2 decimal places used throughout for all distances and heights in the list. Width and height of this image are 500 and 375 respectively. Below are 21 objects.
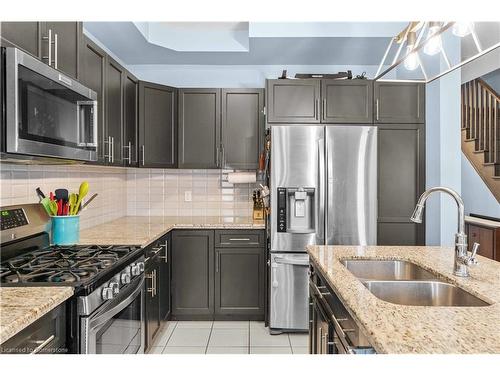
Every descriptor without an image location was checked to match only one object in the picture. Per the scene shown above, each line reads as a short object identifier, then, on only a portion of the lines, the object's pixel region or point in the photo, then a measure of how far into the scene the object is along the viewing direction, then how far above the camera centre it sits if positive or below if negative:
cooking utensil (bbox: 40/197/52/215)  2.26 -0.10
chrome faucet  1.51 -0.22
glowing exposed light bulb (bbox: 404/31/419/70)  1.59 +0.61
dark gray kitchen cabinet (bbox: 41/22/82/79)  1.78 +0.71
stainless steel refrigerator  3.14 -0.04
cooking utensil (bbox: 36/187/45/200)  2.27 -0.03
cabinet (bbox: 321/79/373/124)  3.35 +0.76
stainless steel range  1.53 -0.37
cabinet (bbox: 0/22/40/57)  1.44 +0.60
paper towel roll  3.79 +0.11
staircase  5.02 +0.78
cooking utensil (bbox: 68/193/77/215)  2.35 -0.09
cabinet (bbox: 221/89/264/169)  3.68 +0.58
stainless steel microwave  1.40 +0.33
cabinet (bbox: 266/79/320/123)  3.34 +0.74
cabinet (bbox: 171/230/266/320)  3.41 -0.77
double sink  1.45 -0.41
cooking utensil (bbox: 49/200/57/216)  2.28 -0.12
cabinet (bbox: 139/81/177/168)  3.45 +0.57
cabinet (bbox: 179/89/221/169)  3.68 +0.57
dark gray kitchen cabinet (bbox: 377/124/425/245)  3.39 +0.07
